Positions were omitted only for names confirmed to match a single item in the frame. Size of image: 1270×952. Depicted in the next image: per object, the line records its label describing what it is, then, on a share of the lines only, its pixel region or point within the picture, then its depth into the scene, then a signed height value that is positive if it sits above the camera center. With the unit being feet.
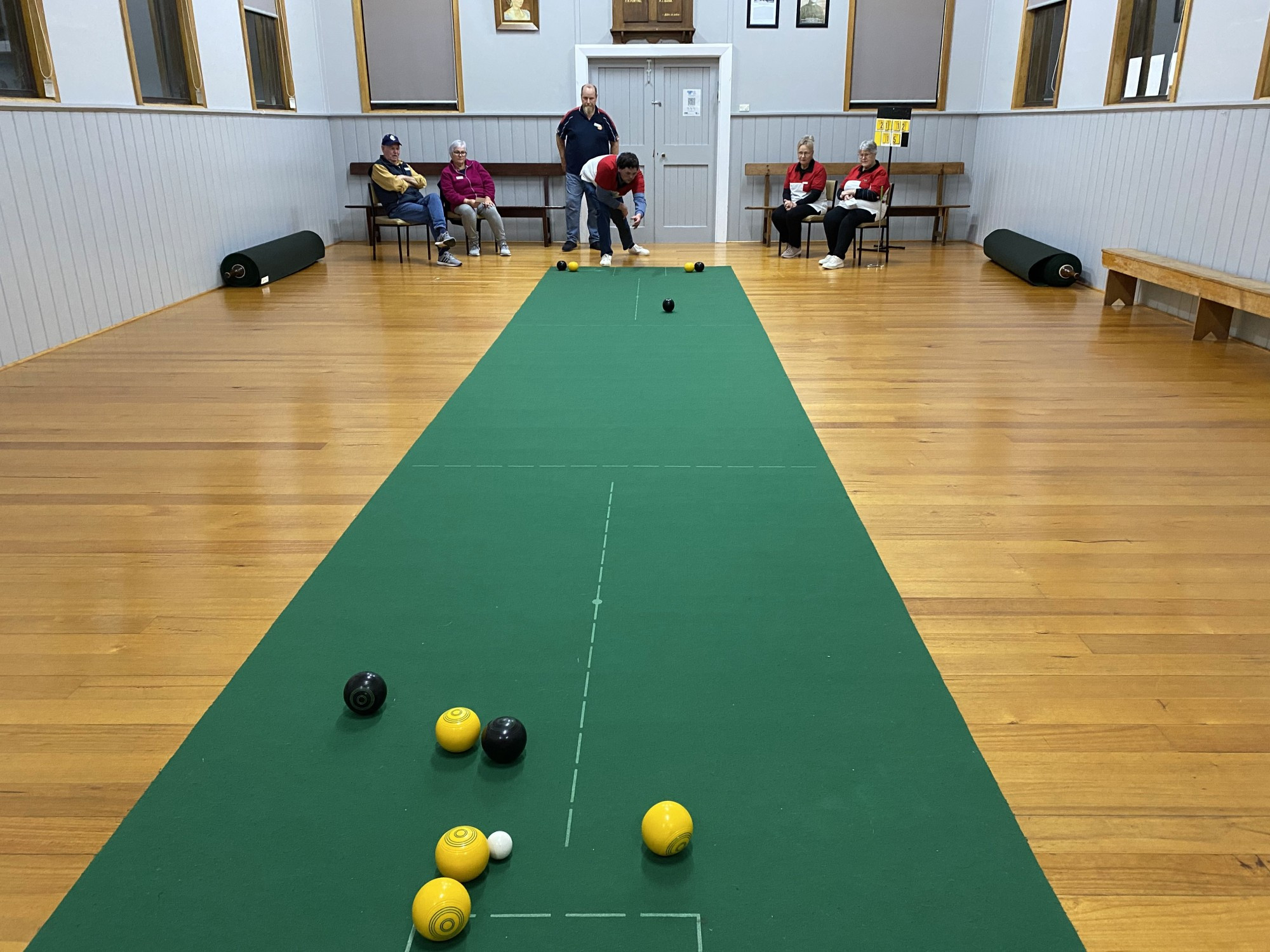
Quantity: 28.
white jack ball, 5.81 -4.09
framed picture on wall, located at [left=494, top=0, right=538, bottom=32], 34.40 +3.69
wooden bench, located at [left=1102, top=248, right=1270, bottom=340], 17.71 -3.11
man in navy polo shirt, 32.27 -0.39
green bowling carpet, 5.51 -4.23
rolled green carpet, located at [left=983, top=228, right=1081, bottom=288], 26.40 -3.71
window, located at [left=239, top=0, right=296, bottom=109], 29.45 +2.15
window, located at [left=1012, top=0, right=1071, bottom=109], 29.58 +2.08
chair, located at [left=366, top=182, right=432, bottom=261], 31.94 -3.11
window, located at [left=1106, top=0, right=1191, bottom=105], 22.52 +1.66
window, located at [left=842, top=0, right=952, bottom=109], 34.37 +2.38
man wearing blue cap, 31.30 -2.26
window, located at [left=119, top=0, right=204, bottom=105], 22.84 +1.74
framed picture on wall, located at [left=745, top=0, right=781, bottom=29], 34.42 +3.65
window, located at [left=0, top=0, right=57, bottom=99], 18.37 +1.32
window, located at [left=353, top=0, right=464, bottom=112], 34.58 +2.38
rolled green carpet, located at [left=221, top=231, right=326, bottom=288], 27.14 -3.75
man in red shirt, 29.55 -1.91
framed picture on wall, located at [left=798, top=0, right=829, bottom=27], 34.27 +3.69
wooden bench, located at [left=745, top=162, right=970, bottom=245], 35.60 -1.71
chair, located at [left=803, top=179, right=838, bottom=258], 32.01 -2.95
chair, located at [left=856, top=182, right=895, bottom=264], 30.96 -3.03
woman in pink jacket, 32.89 -2.36
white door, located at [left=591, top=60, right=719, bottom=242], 35.63 -0.23
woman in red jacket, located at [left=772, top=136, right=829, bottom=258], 31.96 -2.29
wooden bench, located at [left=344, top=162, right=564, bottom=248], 35.17 -1.70
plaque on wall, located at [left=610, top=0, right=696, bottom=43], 34.22 +3.52
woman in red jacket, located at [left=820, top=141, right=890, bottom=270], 30.42 -2.33
